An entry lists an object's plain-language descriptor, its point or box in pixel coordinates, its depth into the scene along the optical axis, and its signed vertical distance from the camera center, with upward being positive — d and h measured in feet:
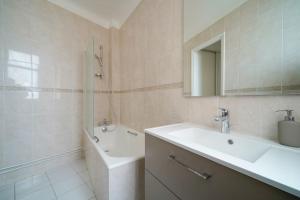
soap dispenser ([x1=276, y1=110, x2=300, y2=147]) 1.88 -0.49
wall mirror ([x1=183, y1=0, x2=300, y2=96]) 2.10 +1.12
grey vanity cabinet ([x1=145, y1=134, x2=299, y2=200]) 1.28 -1.08
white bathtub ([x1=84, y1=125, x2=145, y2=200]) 3.23 -2.19
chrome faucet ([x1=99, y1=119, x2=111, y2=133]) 7.17 -1.47
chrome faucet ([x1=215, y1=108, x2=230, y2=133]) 2.75 -0.46
